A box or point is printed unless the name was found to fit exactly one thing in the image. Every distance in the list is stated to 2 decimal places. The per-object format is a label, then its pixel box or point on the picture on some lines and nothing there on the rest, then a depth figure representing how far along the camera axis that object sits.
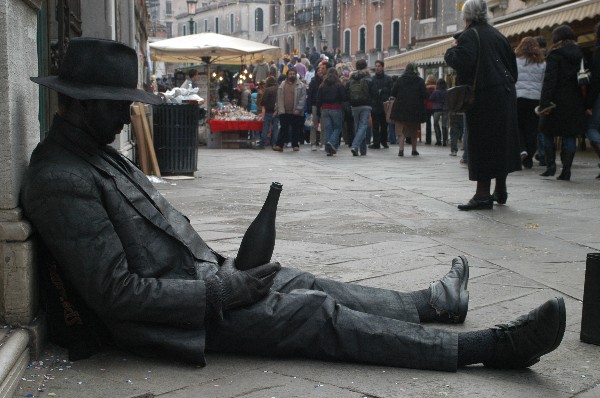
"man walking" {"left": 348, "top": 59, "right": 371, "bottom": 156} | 14.84
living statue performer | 2.94
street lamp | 35.77
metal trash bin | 10.44
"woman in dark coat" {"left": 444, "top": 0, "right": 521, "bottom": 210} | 7.27
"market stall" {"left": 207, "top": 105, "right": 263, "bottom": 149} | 17.84
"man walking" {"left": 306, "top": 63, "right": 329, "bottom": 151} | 16.86
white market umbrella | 18.95
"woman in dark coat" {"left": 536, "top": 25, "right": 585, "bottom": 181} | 9.91
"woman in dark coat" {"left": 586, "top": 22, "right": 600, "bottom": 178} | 9.82
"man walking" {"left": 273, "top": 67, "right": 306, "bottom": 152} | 16.61
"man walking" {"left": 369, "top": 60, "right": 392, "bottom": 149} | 17.20
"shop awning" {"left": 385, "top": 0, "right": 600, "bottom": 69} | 12.73
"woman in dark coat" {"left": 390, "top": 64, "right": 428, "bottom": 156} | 15.07
